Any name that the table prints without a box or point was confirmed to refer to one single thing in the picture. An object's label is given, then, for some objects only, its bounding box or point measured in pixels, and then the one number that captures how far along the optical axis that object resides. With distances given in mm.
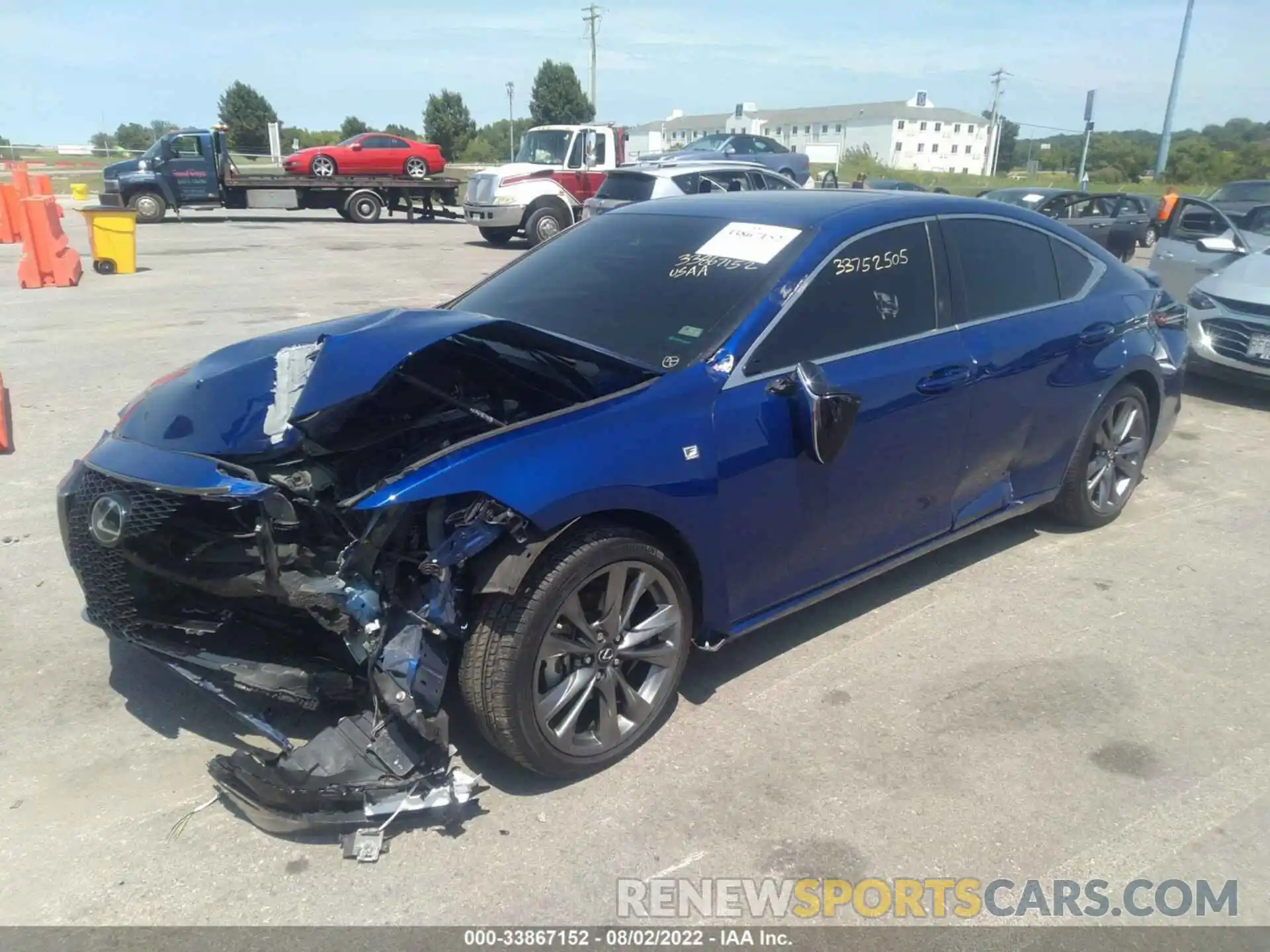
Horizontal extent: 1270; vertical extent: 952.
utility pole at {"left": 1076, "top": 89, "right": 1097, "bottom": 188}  31203
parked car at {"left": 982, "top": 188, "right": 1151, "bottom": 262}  16609
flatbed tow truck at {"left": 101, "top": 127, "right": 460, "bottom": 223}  22594
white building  100188
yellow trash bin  14062
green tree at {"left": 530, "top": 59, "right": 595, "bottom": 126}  76875
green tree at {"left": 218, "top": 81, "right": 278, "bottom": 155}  66500
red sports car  24734
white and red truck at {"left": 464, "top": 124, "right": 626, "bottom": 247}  18641
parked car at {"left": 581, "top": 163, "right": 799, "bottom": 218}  14750
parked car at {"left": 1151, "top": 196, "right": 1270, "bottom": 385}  7754
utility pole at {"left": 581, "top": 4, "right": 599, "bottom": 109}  69438
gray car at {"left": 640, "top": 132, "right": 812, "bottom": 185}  23828
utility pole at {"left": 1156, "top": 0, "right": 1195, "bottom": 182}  33562
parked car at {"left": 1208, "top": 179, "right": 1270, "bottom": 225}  17000
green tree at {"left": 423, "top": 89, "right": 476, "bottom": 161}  74688
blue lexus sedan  2836
